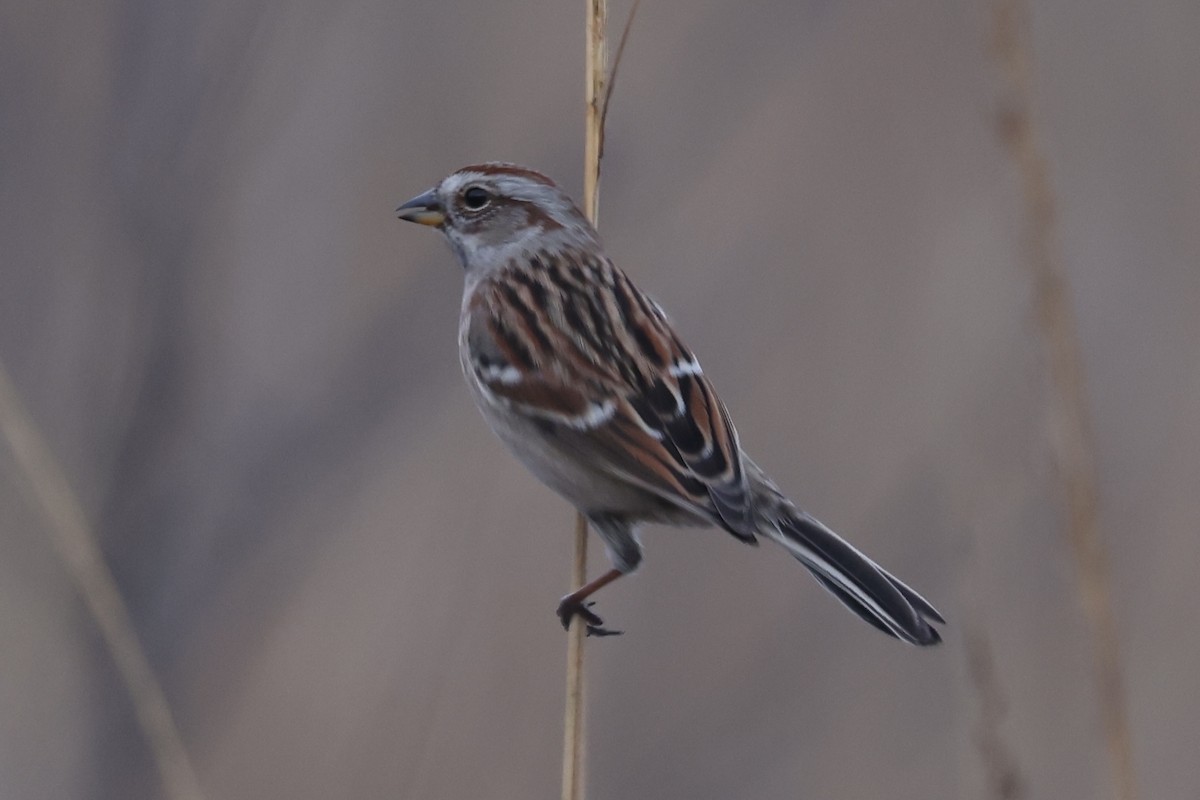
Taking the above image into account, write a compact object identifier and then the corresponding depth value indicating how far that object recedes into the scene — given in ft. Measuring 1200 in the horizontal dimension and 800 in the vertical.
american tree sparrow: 16.79
